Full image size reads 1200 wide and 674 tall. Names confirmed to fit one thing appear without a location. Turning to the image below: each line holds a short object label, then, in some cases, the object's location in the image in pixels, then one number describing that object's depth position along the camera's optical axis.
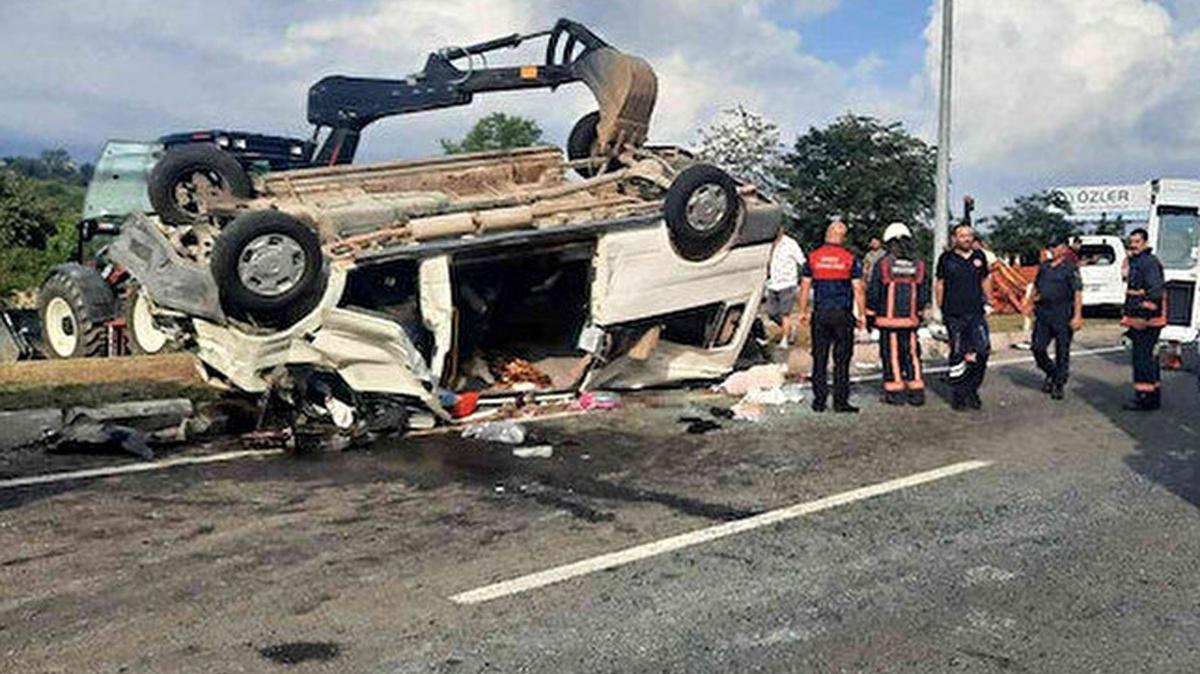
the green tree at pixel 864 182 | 24.72
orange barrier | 22.06
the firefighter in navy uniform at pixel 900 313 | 9.19
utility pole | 15.49
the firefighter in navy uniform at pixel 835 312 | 8.99
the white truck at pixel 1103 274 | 21.23
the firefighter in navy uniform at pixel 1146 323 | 9.29
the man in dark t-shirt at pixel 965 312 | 9.22
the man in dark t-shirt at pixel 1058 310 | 10.04
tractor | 8.91
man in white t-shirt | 13.53
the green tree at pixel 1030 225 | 27.77
